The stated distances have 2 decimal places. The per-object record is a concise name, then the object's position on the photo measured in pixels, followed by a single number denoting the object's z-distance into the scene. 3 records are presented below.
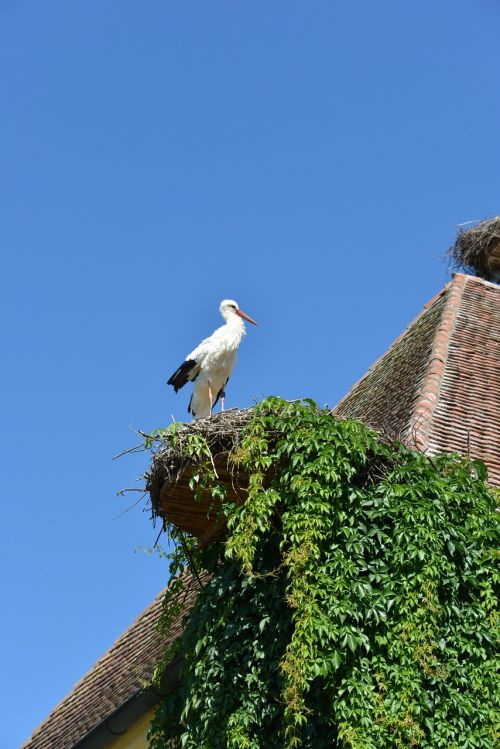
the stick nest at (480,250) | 19.06
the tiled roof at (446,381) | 12.21
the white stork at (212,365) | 13.95
